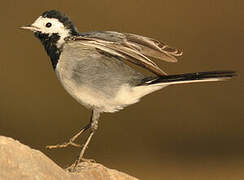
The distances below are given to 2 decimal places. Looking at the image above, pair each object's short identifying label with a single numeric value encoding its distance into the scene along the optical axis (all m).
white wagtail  7.07
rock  6.21
